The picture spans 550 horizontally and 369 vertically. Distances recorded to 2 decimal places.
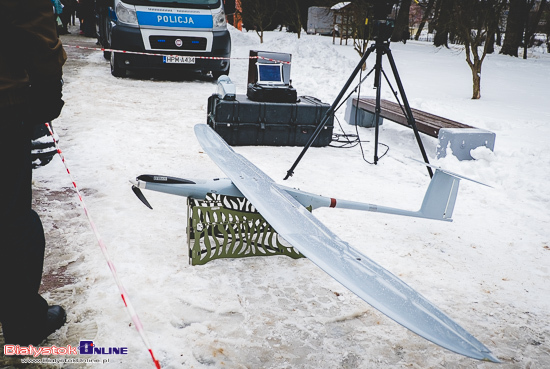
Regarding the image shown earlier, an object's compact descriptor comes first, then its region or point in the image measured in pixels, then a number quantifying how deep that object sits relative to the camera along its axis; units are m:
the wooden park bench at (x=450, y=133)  4.91
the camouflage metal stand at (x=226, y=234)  2.83
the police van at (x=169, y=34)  8.62
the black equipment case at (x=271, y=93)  5.43
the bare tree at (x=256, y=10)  20.42
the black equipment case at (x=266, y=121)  5.32
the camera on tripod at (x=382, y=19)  4.12
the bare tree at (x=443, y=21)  14.80
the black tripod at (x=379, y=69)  4.14
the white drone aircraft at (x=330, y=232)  1.50
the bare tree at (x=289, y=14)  24.90
